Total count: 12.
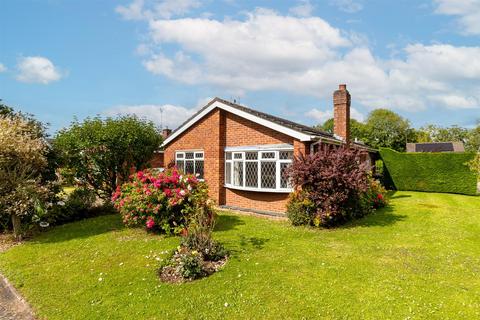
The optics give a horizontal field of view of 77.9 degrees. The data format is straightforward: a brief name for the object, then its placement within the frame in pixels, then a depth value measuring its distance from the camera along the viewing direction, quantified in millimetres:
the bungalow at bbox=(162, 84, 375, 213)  11883
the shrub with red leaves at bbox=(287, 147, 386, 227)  9586
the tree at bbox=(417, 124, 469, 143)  60938
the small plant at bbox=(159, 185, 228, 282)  5902
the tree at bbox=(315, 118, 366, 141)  51594
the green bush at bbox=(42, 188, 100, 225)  10708
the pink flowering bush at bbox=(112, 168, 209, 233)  8867
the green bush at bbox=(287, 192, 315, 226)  9891
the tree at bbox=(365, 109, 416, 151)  50469
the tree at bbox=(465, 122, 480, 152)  56669
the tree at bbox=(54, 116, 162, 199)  11961
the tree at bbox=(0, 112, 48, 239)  8938
